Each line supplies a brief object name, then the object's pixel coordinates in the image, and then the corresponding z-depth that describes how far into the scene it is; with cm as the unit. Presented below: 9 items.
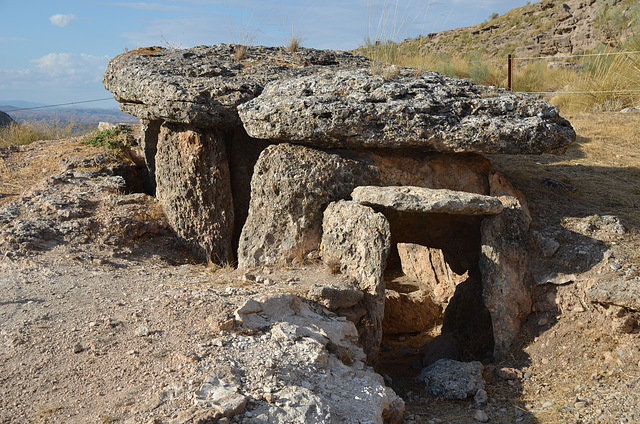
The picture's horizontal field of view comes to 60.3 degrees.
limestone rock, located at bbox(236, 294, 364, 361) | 403
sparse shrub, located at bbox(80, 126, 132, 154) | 852
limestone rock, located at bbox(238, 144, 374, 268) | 550
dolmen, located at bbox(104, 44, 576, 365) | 509
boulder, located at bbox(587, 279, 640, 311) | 450
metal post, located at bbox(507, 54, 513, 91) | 1150
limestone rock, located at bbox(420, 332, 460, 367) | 554
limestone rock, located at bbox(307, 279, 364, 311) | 465
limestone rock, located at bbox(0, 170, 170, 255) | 579
